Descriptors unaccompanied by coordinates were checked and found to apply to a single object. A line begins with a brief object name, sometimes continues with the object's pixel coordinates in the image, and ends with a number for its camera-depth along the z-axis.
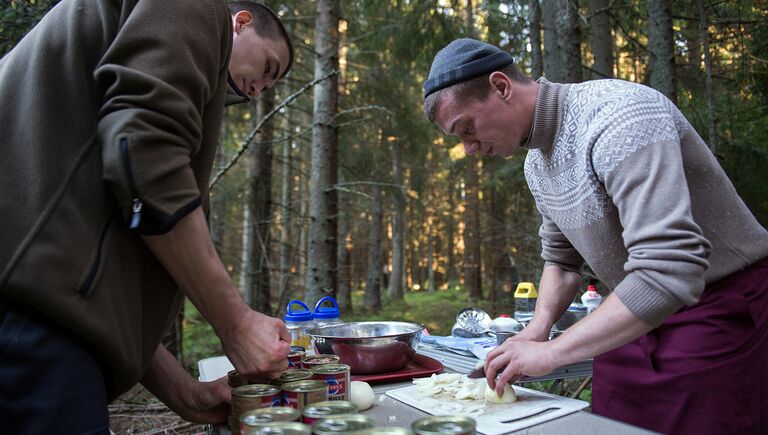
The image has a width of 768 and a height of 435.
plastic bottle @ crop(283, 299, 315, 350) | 2.40
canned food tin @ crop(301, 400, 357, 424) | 1.16
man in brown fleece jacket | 1.09
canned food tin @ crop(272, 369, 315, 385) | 1.42
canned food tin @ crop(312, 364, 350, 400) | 1.45
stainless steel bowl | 1.86
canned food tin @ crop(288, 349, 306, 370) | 1.73
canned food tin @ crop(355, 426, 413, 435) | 1.03
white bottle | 2.74
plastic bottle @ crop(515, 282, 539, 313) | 2.95
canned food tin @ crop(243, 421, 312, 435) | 1.04
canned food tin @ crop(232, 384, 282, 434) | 1.27
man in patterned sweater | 1.40
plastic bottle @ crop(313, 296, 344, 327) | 2.63
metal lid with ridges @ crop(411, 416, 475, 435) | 1.06
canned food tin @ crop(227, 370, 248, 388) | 1.47
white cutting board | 1.38
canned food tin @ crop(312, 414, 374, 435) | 1.06
